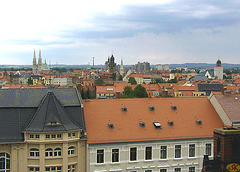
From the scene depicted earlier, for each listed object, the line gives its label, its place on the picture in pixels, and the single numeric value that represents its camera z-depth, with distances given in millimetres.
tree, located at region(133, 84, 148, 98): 110638
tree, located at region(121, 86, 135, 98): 114412
